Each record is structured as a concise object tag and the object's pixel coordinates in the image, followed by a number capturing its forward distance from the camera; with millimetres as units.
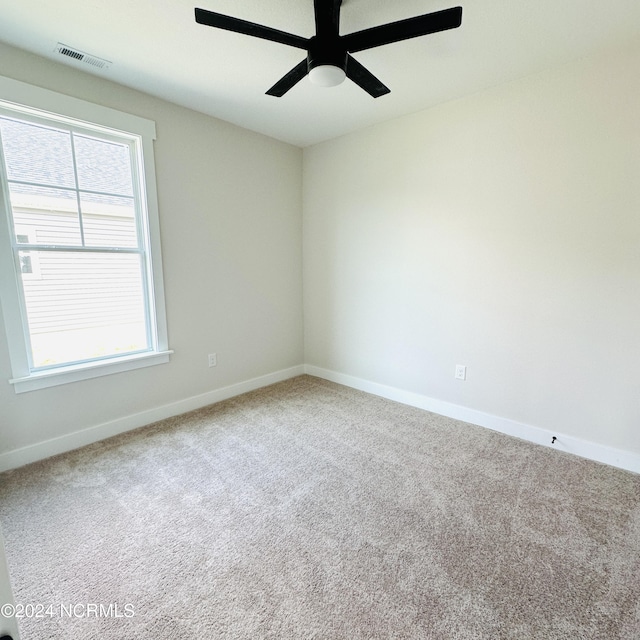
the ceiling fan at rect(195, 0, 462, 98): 1414
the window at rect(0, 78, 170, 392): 2104
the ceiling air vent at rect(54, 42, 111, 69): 2016
